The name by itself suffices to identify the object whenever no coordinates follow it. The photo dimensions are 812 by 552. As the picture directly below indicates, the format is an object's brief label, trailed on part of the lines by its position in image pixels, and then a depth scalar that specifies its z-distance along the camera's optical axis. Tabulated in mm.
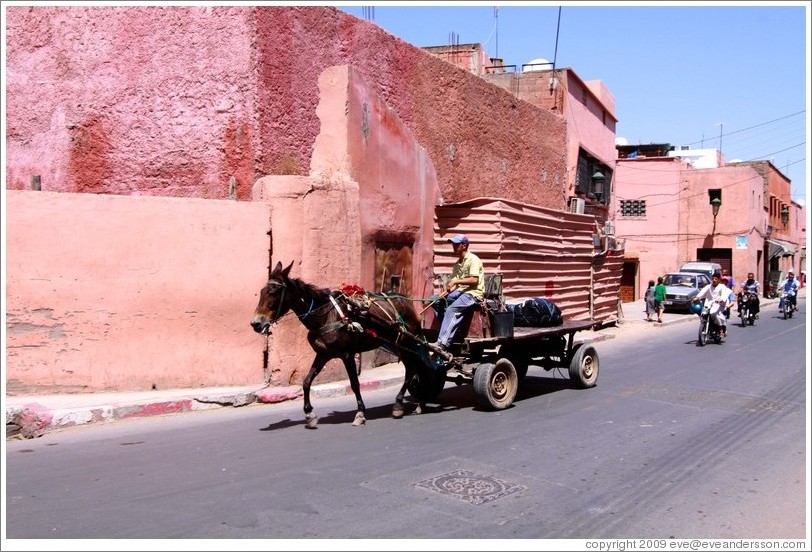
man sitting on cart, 8719
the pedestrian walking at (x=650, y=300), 25392
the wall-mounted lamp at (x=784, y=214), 57406
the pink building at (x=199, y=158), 9578
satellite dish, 24625
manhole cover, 5703
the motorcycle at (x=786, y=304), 27672
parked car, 30516
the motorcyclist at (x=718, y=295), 17438
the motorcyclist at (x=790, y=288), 27500
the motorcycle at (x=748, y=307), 23656
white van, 34250
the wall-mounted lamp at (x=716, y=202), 41125
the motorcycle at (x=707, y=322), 17438
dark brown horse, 7730
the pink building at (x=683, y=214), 43625
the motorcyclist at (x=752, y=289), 23641
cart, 8828
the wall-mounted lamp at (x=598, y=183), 24516
